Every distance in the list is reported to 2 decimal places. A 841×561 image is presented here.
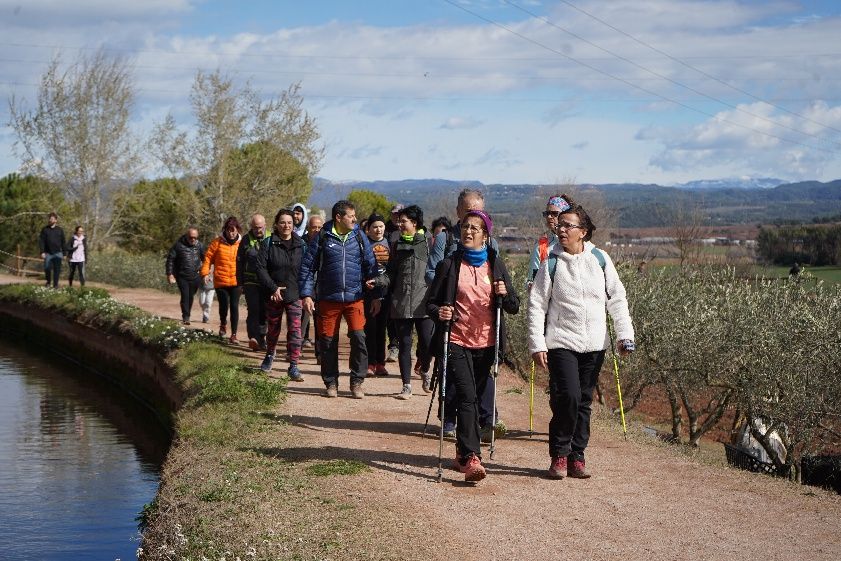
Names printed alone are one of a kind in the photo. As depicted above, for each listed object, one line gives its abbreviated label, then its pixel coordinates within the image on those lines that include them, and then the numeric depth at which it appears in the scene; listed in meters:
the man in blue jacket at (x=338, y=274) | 12.60
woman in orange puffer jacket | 18.56
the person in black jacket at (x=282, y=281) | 14.62
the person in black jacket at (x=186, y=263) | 21.44
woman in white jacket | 9.05
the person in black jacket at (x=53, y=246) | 31.06
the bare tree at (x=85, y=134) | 44.44
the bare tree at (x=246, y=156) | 41.56
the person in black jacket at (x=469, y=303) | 9.20
